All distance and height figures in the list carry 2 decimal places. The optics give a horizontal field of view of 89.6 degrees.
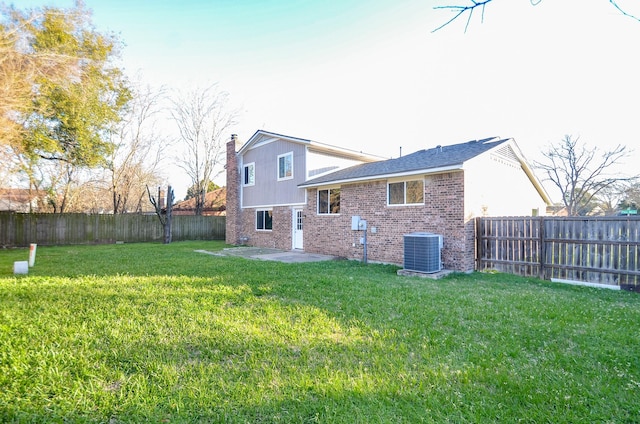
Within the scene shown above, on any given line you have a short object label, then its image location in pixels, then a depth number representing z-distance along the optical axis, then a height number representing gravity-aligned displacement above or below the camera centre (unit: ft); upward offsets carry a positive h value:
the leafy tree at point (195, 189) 88.57 +7.57
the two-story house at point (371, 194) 28.91 +2.42
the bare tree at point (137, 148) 72.33 +15.97
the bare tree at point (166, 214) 58.23 +0.09
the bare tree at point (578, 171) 69.05 +10.24
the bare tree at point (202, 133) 85.05 +22.07
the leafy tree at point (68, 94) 35.96 +15.88
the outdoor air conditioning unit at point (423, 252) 26.73 -3.11
